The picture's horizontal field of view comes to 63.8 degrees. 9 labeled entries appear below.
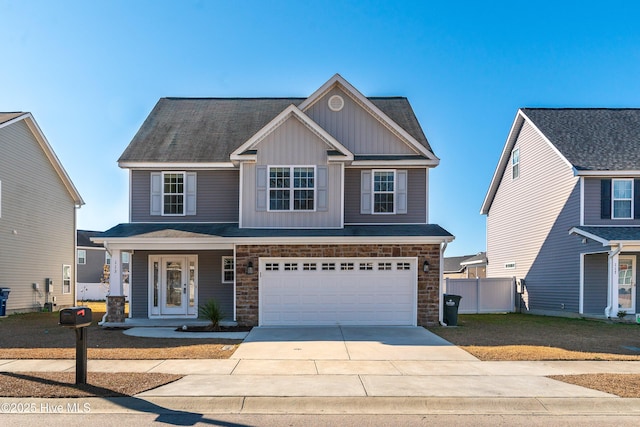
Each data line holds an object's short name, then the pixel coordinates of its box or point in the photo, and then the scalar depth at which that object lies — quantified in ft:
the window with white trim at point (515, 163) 80.28
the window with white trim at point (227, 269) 60.39
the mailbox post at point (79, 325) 26.48
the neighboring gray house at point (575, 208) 62.39
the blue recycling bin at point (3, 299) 63.57
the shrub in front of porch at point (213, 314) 49.57
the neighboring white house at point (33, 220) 67.26
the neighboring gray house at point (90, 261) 126.41
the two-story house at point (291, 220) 53.06
